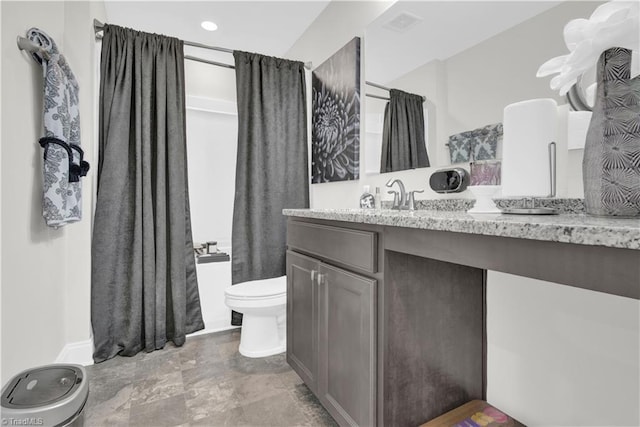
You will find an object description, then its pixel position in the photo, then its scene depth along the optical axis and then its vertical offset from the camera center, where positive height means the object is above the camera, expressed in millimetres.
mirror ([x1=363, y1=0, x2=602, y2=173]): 1165 +639
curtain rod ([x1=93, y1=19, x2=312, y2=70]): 2072 +1142
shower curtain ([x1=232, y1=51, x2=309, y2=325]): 2490 +353
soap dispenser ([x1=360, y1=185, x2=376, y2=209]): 1987 +35
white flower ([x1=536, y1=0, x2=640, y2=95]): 747 +402
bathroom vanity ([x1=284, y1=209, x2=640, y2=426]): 606 -314
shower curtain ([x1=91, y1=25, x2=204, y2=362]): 2066 +50
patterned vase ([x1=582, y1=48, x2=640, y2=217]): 750 +144
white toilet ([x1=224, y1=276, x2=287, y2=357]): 1981 -652
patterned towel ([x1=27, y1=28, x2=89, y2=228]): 1445 +297
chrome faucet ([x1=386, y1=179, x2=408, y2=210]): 1670 +39
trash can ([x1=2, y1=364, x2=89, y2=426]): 906 -556
